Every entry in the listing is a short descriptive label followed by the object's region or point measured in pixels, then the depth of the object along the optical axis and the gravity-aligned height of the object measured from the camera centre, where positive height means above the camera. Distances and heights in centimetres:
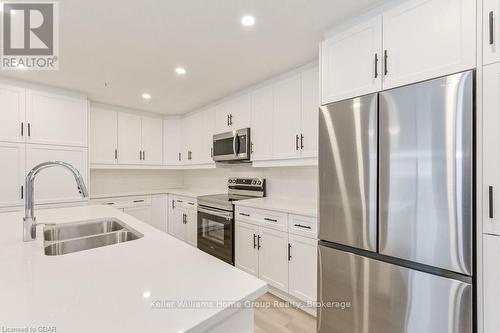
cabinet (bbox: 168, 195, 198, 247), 358 -88
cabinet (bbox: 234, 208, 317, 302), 204 -89
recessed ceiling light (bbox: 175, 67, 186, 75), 250 +106
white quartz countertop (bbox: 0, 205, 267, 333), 60 -41
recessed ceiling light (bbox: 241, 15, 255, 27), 166 +107
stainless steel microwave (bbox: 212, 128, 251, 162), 304 +28
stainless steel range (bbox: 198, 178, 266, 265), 278 -66
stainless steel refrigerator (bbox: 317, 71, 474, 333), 118 -27
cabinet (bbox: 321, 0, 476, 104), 122 +73
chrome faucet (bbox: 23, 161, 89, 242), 124 -16
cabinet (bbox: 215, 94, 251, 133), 311 +75
